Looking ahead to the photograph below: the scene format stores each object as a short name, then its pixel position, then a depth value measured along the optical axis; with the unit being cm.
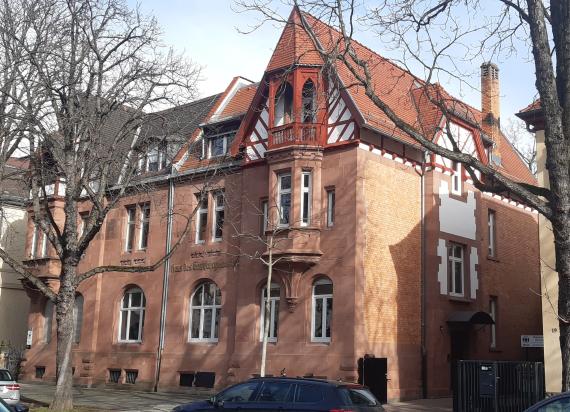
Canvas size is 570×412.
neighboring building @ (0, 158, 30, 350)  3828
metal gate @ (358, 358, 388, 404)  2105
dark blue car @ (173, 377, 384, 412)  1202
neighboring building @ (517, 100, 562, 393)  1820
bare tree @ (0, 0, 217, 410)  1964
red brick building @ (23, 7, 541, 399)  2312
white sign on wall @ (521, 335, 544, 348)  2186
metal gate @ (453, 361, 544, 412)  1723
